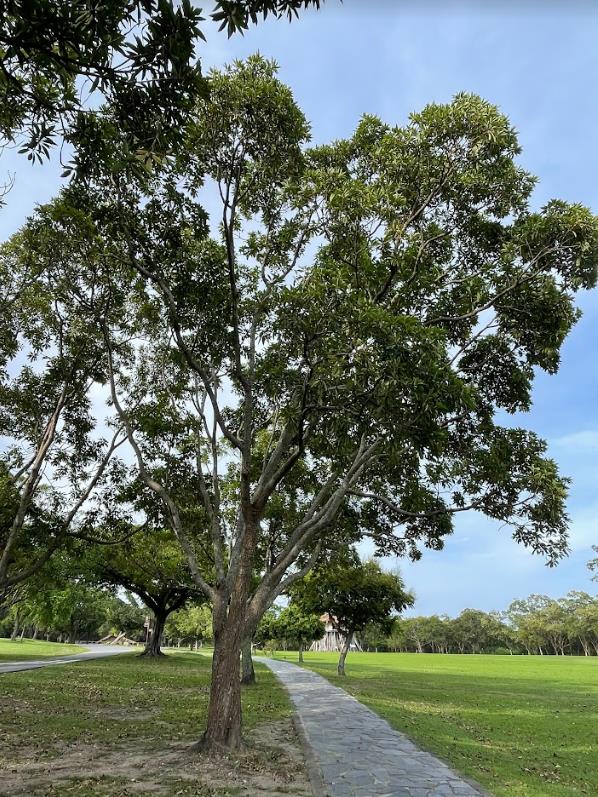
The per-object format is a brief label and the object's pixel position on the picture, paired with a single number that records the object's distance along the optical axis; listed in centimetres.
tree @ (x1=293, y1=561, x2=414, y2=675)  2998
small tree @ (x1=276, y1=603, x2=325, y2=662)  4534
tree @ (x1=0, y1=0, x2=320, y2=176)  374
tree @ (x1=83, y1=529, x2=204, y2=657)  3475
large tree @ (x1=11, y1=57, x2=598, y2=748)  784
